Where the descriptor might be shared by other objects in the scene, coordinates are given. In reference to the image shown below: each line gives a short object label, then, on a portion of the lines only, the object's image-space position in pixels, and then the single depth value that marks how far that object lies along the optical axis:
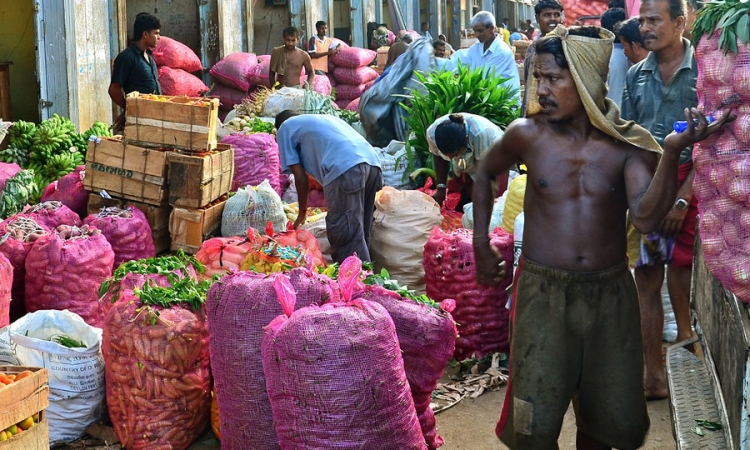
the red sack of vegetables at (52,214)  5.79
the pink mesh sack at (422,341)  3.77
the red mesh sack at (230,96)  12.59
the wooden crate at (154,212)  6.29
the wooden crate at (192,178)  6.16
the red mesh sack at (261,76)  12.47
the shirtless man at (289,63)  11.88
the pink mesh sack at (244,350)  3.54
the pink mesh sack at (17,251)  5.12
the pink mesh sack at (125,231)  5.70
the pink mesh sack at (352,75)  15.06
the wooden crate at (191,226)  6.23
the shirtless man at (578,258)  3.06
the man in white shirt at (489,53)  8.95
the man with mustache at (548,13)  8.53
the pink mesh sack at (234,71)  12.45
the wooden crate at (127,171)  6.25
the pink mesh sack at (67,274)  4.95
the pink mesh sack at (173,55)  11.87
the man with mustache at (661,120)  4.38
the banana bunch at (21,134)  7.92
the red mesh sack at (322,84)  12.62
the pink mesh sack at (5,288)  4.52
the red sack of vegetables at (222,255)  5.05
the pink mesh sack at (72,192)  6.57
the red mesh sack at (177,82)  11.41
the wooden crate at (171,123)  6.24
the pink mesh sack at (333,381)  3.13
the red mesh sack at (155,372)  3.86
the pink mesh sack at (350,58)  14.97
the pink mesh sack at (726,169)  2.64
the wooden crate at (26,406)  3.15
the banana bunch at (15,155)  7.79
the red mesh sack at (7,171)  6.93
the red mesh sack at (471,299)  5.12
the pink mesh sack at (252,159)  7.32
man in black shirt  7.82
